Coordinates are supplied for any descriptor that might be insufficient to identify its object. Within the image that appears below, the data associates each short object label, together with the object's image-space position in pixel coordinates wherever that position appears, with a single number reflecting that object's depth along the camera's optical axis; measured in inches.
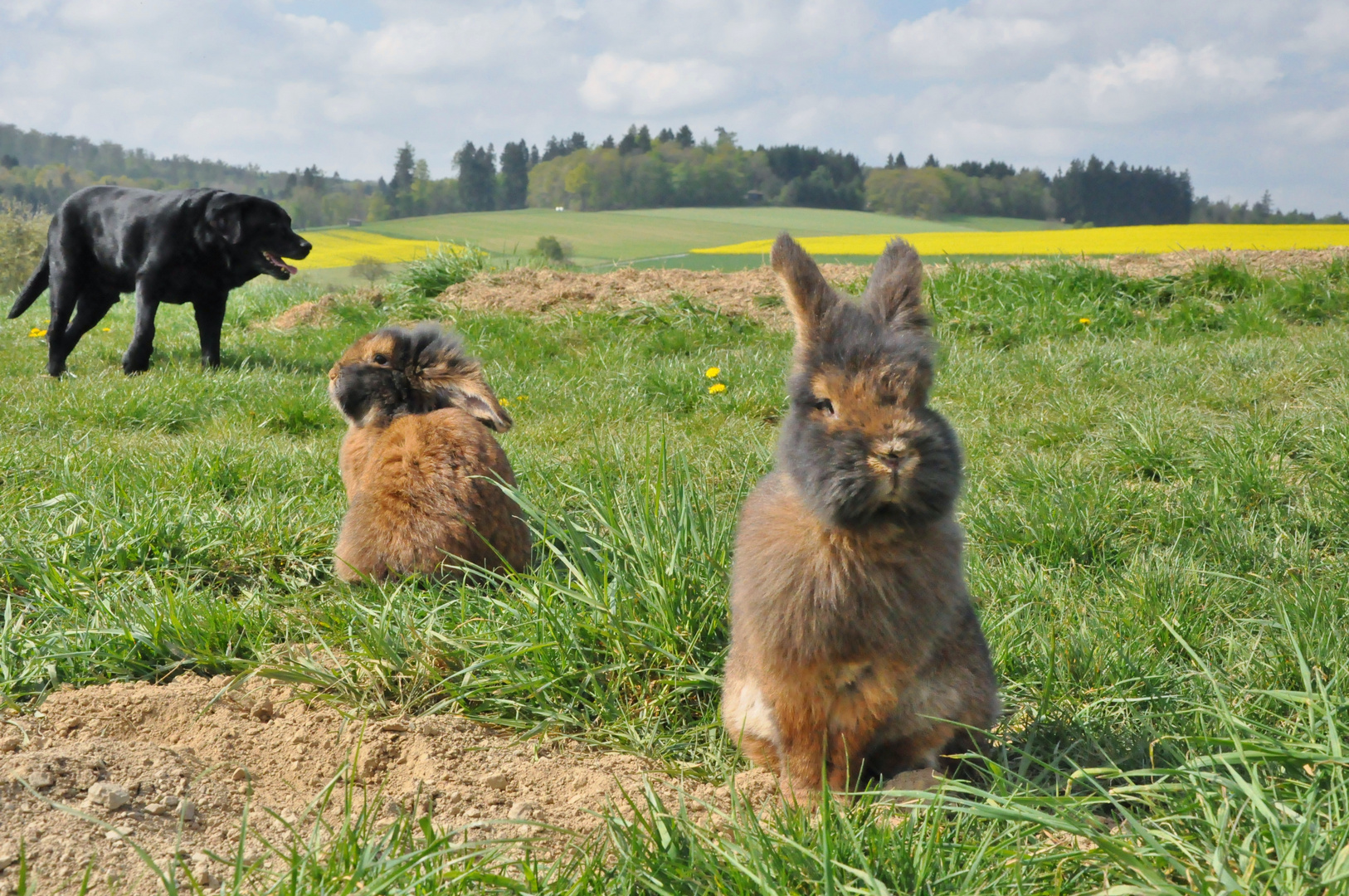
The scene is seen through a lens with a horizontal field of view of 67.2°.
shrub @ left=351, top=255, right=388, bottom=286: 589.0
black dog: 352.8
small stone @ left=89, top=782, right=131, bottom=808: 92.7
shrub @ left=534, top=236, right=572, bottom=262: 802.2
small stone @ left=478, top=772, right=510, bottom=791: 101.3
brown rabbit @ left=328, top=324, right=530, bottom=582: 144.4
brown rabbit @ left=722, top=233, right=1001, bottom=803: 84.0
